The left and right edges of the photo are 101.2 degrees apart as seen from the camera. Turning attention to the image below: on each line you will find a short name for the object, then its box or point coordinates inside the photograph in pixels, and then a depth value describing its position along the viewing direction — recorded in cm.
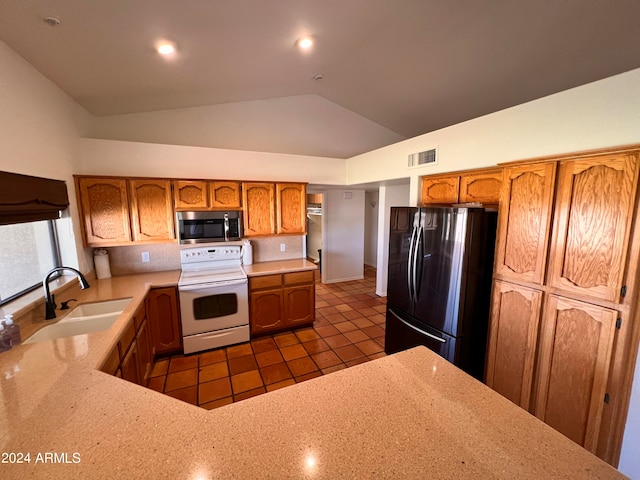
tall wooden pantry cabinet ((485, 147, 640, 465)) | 143
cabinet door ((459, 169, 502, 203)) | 214
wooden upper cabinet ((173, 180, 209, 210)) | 295
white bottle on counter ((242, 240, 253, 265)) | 352
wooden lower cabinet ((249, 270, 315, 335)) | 322
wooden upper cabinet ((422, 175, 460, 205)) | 251
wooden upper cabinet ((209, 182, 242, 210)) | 309
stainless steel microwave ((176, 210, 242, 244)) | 297
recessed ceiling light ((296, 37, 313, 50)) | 207
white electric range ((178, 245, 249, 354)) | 285
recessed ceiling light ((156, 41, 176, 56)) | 180
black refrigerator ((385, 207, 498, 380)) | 204
